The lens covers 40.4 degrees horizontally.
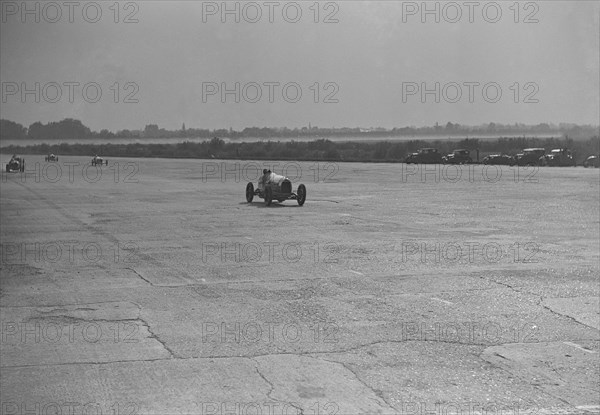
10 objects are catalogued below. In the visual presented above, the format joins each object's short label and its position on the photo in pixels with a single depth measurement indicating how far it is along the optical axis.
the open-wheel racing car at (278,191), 29.23
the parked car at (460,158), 77.81
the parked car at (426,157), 79.03
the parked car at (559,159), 71.12
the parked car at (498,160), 74.26
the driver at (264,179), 29.68
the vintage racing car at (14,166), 67.19
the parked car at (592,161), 68.16
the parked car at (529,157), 72.56
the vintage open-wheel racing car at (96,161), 83.34
